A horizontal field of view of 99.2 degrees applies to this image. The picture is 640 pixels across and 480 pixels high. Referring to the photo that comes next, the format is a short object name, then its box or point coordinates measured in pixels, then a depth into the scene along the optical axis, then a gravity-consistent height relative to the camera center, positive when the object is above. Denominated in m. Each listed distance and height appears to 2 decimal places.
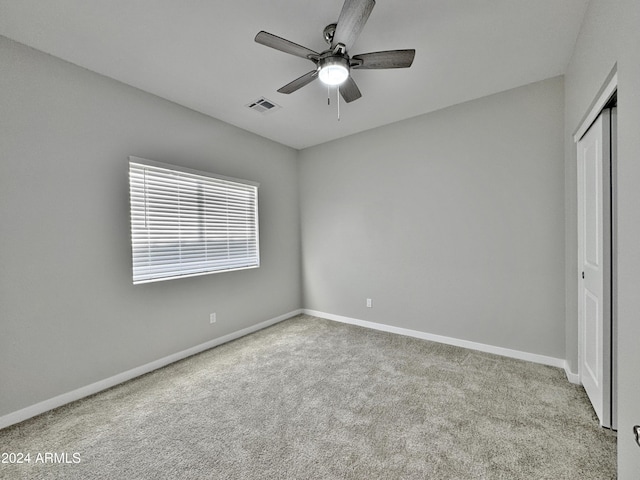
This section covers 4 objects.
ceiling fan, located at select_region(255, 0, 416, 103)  1.51 +1.20
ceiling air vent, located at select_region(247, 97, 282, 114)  2.92 +1.46
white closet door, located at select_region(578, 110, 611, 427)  1.75 -0.24
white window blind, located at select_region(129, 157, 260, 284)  2.66 +0.19
